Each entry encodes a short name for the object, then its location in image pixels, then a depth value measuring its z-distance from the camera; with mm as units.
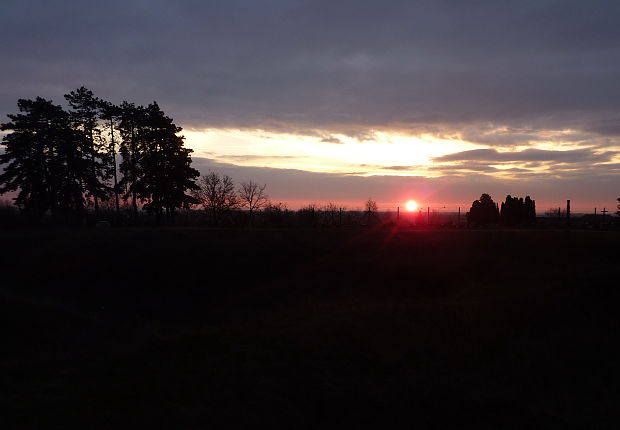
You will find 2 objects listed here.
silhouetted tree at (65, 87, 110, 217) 45000
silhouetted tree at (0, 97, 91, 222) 42750
